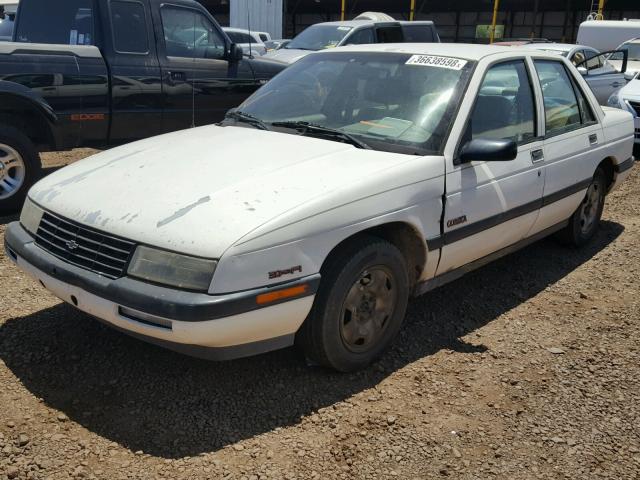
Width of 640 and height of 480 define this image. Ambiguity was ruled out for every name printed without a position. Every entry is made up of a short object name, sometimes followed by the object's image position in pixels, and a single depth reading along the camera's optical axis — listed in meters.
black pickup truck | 5.71
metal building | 27.97
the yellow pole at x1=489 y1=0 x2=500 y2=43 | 22.74
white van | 16.03
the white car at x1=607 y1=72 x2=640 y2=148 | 9.58
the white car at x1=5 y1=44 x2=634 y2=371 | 2.69
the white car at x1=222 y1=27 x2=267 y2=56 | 18.02
